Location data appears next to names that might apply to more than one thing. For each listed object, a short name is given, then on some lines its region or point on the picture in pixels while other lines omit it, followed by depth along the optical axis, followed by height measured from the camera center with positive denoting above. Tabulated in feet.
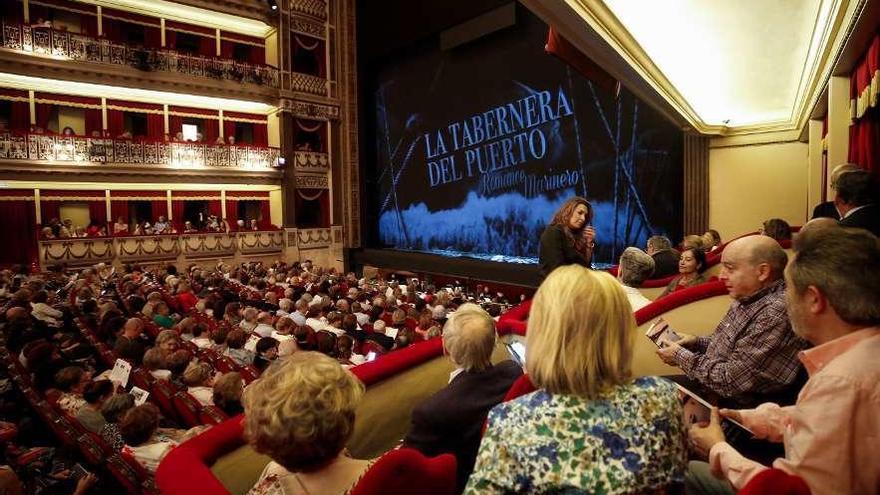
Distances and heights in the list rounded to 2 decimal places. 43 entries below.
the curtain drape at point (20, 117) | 38.11 +8.66
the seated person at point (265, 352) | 12.22 -2.86
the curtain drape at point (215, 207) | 47.16 +2.24
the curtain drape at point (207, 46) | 46.52 +16.49
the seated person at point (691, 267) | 10.09 -0.86
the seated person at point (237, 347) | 12.80 -2.91
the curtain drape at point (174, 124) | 45.47 +9.41
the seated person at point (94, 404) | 8.59 -2.91
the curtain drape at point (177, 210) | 45.16 +1.96
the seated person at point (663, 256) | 12.55 -0.80
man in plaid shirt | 5.14 -1.19
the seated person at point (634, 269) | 8.36 -0.73
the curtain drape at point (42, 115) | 39.45 +9.06
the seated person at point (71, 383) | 9.73 -2.92
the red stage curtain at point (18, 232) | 37.35 +0.30
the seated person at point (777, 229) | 11.93 -0.19
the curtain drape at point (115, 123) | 42.19 +8.98
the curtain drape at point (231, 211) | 48.34 +1.90
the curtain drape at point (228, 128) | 48.37 +9.54
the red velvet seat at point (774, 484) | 2.59 -1.31
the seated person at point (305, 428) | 3.68 -1.40
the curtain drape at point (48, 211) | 39.81 +1.87
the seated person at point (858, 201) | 7.86 +0.29
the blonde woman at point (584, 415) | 2.99 -1.12
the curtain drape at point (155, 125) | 44.09 +9.08
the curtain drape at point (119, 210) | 42.86 +1.96
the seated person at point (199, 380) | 10.01 -2.95
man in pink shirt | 3.18 -0.97
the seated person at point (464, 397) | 5.20 -1.71
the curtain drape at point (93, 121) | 41.29 +8.98
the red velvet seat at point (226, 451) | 3.37 -2.06
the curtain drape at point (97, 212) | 42.09 +1.80
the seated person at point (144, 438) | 7.52 -3.00
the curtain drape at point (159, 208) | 44.37 +2.12
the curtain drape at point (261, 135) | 49.70 +9.12
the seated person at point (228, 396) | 8.86 -2.76
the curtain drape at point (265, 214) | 50.16 +1.58
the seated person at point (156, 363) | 11.12 -2.80
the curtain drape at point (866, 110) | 9.73 +2.27
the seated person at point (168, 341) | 12.22 -2.55
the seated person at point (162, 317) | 17.09 -2.78
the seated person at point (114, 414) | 8.29 -2.94
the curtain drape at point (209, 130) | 47.26 +9.18
